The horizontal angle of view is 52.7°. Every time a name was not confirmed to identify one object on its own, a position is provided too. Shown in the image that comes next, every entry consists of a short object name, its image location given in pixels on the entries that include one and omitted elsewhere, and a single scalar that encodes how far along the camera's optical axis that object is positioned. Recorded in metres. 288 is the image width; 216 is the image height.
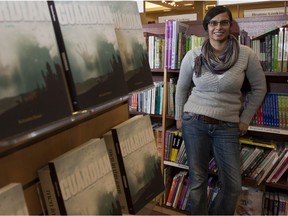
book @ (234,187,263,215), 2.09
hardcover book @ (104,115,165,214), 0.91
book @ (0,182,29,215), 0.59
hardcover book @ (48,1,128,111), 0.68
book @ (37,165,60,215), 0.70
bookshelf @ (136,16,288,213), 1.93
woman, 1.65
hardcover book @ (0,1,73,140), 0.55
